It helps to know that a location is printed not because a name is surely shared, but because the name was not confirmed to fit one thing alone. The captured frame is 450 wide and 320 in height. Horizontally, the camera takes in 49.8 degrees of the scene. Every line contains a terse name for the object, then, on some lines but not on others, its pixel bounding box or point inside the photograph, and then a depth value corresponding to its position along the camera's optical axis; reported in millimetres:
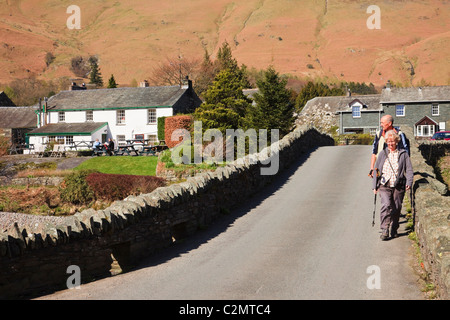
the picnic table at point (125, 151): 37838
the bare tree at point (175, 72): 77500
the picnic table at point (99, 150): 38528
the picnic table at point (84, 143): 46062
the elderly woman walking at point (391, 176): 9578
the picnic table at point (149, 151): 37688
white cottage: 49938
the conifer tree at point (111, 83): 80319
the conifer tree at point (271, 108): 34125
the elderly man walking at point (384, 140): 10154
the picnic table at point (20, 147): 46116
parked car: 45272
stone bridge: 7551
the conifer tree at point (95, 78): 106500
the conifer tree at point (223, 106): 34156
